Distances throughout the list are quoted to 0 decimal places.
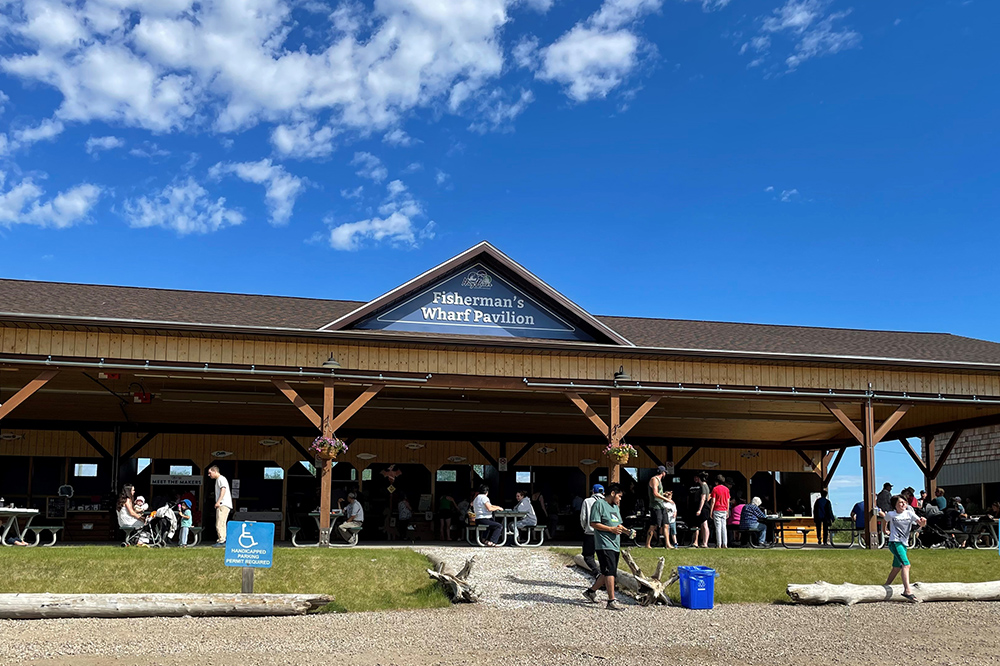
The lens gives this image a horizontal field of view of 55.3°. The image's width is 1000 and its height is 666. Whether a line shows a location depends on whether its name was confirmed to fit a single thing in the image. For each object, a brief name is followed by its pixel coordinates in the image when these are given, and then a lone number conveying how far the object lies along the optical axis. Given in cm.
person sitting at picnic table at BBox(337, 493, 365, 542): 1602
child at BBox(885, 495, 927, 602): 1259
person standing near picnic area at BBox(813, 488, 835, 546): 2148
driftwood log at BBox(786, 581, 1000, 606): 1208
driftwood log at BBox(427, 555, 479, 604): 1161
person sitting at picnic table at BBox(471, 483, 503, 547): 1628
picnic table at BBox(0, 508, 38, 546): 1396
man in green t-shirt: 1127
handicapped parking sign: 1094
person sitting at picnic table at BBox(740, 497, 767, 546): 1744
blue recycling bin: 1168
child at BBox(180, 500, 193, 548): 1498
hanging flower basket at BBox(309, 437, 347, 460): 1555
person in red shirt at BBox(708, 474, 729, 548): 1625
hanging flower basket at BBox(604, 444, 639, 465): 1641
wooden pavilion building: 1612
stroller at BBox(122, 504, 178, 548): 1477
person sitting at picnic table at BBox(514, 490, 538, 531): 1652
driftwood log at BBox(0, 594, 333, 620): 1029
